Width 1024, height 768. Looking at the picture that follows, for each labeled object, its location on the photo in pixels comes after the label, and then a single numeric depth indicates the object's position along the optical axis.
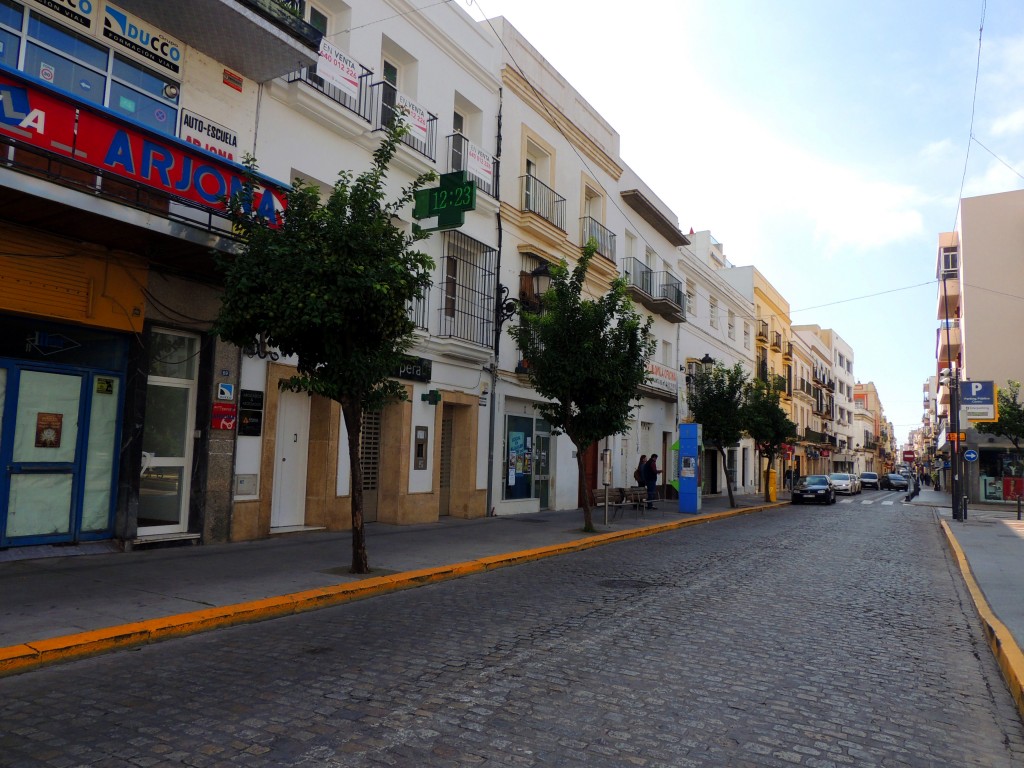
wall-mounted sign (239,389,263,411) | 11.30
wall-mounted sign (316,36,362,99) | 11.90
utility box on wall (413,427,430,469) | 15.05
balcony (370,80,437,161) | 13.66
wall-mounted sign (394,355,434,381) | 14.42
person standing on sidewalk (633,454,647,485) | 22.52
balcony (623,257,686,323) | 24.97
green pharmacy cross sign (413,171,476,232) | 13.82
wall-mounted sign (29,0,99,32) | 8.80
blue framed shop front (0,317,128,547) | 8.80
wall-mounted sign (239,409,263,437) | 11.26
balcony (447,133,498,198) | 16.25
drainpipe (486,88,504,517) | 17.19
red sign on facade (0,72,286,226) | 7.55
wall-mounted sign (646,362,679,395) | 26.12
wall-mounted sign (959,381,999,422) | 24.66
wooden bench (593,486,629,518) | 18.89
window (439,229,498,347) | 16.27
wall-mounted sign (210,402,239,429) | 10.82
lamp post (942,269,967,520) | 22.14
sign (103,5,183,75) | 9.52
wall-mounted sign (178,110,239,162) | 10.28
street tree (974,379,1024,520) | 28.47
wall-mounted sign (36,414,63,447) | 9.09
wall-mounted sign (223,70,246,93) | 10.94
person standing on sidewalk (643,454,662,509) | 22.52
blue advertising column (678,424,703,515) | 21.69
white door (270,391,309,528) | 12.47
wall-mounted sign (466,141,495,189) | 16.30
